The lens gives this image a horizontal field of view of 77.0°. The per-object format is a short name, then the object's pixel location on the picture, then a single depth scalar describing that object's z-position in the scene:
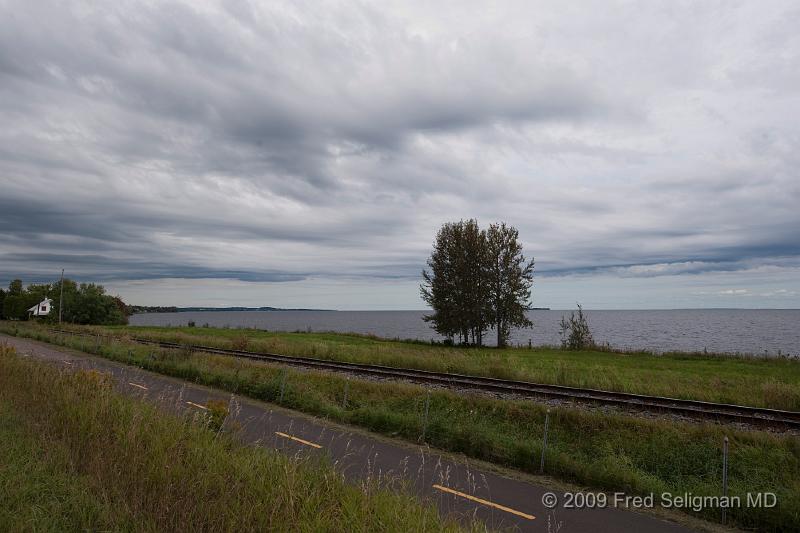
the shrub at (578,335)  48.06
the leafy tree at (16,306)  116.06
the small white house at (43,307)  101.65
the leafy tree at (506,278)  49.72
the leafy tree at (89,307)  96.69
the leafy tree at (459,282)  49.56
